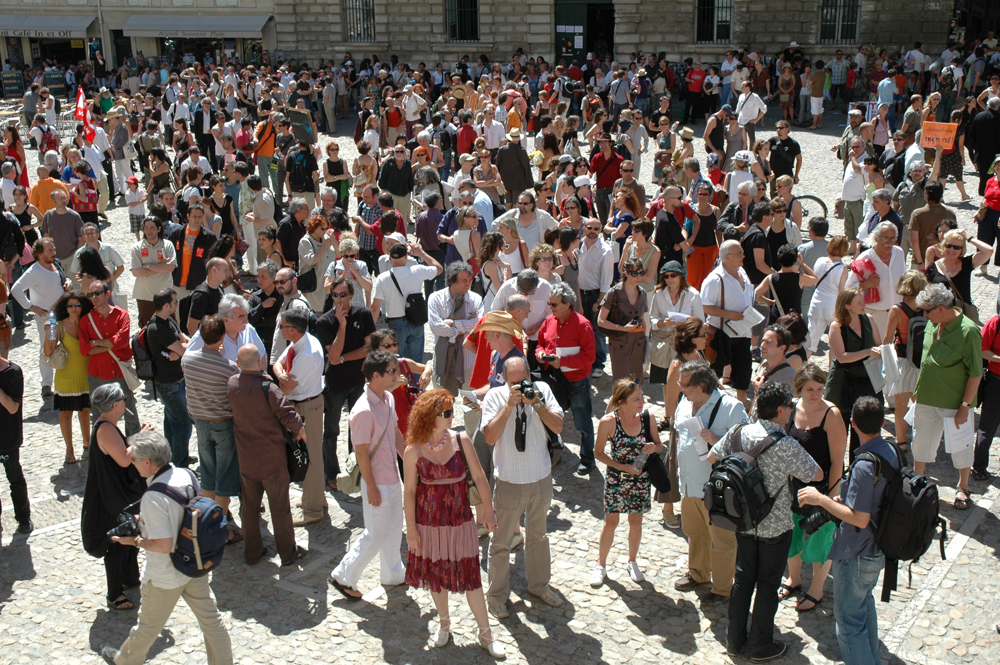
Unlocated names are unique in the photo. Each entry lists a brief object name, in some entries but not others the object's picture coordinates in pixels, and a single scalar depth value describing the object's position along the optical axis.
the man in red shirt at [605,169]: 12.87
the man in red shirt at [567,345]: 7.40
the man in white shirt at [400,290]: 8.33
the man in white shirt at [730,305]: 8.03
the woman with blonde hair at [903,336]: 7.38
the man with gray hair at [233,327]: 6.87
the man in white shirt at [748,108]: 16.89
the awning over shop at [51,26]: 40.53
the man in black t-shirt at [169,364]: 7.29
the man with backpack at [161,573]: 5.06
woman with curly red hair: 5.34
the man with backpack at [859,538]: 4.91
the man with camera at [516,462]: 5.69
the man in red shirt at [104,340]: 7.74
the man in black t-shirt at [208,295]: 7.98
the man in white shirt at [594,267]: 9.29
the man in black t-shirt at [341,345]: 7.38
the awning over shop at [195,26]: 38.44
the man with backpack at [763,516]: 5.12
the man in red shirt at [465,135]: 16.17
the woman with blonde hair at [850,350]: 7.09
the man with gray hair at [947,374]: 6.73
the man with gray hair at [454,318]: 7.83
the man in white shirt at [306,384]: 6.73
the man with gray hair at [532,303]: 8.00
